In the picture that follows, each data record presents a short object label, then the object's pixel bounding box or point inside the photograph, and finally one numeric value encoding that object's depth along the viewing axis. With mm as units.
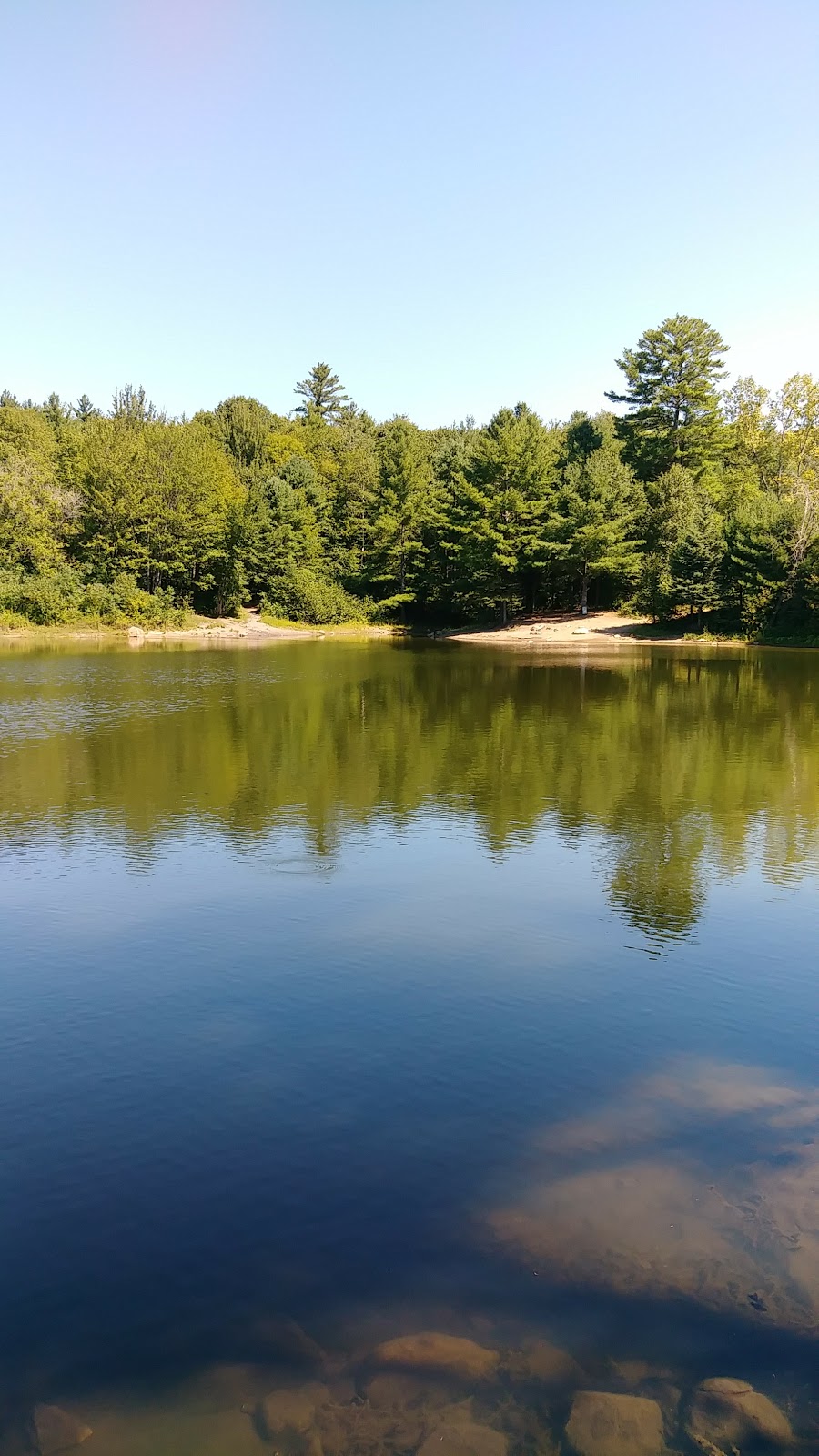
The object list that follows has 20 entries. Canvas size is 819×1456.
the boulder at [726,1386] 4602
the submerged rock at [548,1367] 4625
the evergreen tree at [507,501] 66750
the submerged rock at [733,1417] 4367
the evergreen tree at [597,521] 63781
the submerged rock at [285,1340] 4746
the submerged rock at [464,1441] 4258
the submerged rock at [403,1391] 4484
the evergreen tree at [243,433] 97875
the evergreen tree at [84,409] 112756
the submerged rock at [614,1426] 4297
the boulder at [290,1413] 4340
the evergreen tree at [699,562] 58406
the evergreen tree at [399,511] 74375
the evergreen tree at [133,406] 82812
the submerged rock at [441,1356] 4676
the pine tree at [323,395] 120312
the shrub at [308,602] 73688
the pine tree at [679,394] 72562
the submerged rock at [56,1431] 4277
